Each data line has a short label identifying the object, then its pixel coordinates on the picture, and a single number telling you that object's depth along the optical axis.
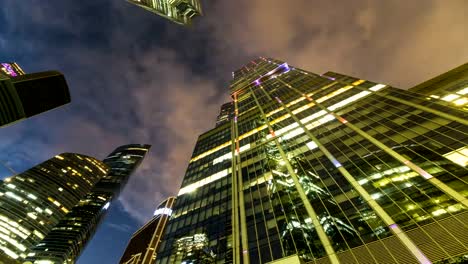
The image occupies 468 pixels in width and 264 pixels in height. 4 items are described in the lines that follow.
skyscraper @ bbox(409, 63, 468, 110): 36.19
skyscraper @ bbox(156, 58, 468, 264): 21.06
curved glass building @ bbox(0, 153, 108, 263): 101.38
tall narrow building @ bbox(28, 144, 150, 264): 122.62
